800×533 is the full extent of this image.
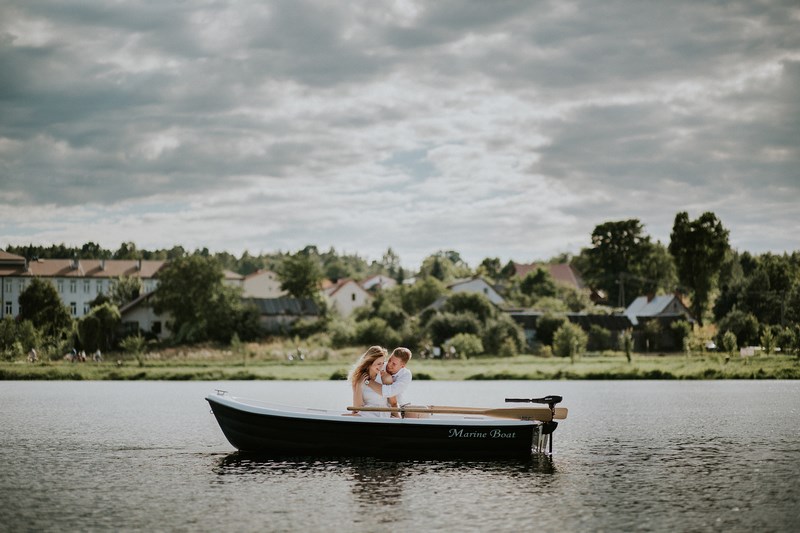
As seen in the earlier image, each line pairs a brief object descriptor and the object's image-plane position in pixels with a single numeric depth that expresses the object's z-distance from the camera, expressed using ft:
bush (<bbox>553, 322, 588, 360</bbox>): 273.75
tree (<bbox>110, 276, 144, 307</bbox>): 395.18
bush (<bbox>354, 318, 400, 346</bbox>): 279.69
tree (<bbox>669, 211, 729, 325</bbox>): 352.08
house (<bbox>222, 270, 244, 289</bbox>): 480.48
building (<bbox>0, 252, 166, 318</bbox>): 500.74
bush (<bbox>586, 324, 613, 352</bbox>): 321.11
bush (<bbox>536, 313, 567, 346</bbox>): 306.76
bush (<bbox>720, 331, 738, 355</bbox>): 268.21
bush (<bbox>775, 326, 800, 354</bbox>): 261.24
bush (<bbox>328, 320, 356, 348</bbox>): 290.35
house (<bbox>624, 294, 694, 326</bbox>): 382.01
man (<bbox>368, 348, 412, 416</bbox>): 76.89
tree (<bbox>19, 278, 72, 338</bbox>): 351.25
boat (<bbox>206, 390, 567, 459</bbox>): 75.31
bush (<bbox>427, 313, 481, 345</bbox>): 280.10
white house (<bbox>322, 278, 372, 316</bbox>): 447.47
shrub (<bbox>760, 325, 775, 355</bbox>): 258.16
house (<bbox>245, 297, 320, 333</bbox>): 328.62
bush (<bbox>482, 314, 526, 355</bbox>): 279.08
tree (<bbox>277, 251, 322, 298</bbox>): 399.03
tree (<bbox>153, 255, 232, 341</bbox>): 302.04
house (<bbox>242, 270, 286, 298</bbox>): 481.91
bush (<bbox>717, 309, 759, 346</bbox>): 295.07
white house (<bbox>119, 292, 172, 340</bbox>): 326.85
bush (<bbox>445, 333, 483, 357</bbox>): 267.59
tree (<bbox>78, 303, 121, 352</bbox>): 284.61
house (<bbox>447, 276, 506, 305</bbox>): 429.09
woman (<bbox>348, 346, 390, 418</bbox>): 77.46
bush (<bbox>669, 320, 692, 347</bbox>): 326.14
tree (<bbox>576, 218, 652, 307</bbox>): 454.81
